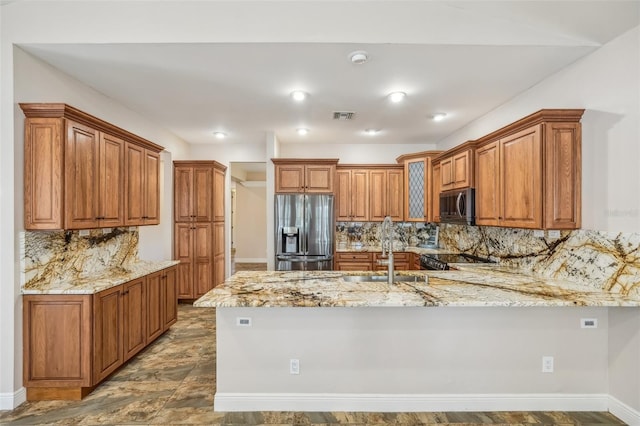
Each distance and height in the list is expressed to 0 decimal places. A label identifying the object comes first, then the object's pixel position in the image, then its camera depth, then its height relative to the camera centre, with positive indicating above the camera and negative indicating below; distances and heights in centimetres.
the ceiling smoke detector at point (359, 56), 261 +131
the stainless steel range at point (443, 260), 387 -62
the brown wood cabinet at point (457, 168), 373 +57
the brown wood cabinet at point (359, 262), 507 -82
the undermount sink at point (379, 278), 287 -62
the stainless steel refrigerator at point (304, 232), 487 -32
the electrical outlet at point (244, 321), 242 -84
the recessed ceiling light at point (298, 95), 342 +129
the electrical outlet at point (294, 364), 243 -118
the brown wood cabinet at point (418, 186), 512 +43
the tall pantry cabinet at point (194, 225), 534 -23
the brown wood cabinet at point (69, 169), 255 +37
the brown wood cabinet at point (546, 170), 263 +36
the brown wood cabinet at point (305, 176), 500 +57
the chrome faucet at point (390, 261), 267 -43
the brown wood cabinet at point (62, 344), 255 -109
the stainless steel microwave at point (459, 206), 370 +7
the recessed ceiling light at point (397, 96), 345 +129
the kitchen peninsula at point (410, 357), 242 -113
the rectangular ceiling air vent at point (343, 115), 409 +129
